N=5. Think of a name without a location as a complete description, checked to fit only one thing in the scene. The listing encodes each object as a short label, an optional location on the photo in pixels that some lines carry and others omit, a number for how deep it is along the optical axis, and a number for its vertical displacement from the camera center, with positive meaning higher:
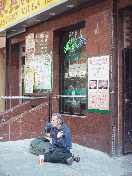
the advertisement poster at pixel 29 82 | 9.34 +0.19
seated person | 5.51 -1.12
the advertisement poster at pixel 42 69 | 8.53 +0.56
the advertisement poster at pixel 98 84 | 6.45 +0.08
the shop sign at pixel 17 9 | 8.03 +2.42
